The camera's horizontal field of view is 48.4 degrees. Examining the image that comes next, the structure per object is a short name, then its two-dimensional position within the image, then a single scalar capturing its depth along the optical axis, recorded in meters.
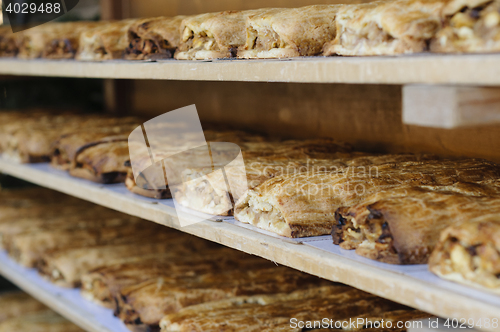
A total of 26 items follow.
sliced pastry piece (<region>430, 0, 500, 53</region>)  1.05
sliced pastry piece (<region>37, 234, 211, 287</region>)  2.71
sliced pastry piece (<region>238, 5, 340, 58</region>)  1.60
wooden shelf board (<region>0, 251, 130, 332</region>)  2.32
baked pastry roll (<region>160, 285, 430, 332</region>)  1.79
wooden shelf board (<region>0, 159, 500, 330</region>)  1.04
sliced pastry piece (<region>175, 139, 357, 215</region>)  1.79
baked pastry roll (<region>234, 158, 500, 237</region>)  1.52
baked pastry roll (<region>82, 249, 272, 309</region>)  2.34
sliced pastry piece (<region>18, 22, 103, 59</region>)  2.84
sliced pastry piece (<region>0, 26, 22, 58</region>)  3.17
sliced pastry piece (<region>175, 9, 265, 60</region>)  1.84
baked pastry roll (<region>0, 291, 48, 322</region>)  3.45
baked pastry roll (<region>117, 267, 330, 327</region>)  2.09
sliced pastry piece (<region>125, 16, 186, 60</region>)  2.15
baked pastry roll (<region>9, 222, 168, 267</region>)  3.00
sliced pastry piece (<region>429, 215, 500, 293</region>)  1.04
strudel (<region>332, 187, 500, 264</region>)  1.22
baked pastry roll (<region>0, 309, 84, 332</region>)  3.07
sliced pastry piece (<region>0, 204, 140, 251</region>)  3.23
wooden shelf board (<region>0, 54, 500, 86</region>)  1.01
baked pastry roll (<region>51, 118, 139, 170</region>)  2.58
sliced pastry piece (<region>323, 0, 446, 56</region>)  1.21
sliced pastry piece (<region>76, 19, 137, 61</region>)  2.50
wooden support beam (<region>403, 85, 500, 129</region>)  1.00
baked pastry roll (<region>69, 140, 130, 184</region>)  2.37
